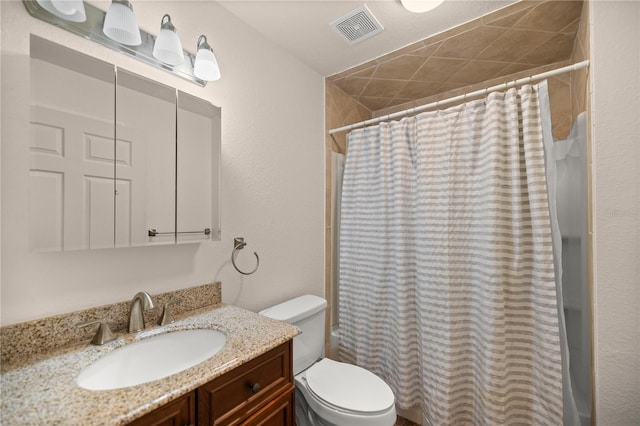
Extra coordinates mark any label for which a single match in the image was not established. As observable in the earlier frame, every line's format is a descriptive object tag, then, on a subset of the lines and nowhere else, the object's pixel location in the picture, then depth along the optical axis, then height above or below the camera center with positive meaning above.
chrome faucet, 1.04 -0.36
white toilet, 1.24 -0.87
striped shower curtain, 1.37 -0.29
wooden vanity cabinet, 0.74 -0.57
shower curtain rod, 1.26 +0.66
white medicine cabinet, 0.89 +0.22
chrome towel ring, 1.46 -0.16
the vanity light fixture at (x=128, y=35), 0.92 +0.68
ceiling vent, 1.48 +1.07
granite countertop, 0.61 -0.44
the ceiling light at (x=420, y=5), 1.34 +1.03
